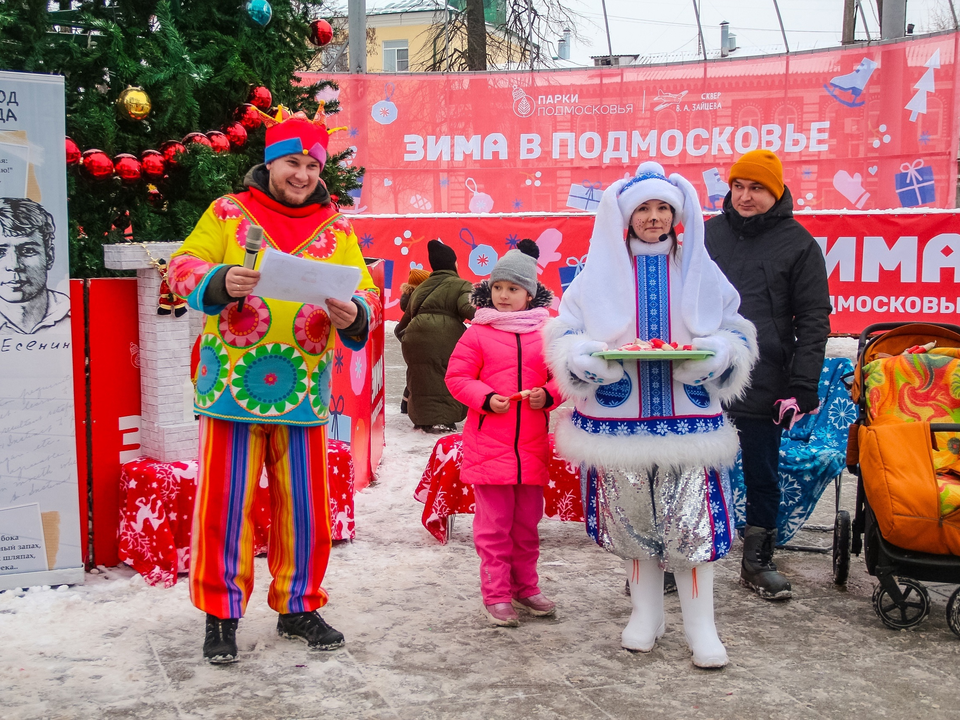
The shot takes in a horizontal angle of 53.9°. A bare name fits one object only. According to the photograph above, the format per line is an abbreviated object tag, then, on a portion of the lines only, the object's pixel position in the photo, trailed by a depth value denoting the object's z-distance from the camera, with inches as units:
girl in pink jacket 159.0
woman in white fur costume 139.3
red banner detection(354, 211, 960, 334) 441.4
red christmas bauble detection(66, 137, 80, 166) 175.2
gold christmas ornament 179.2
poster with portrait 160.9
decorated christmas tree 182.5
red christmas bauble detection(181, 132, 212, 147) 187.8
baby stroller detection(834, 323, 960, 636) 147.9
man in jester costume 138.7
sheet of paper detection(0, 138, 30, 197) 159.6
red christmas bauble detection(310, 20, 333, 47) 215.5
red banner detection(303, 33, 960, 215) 444.8
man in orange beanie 166.9
